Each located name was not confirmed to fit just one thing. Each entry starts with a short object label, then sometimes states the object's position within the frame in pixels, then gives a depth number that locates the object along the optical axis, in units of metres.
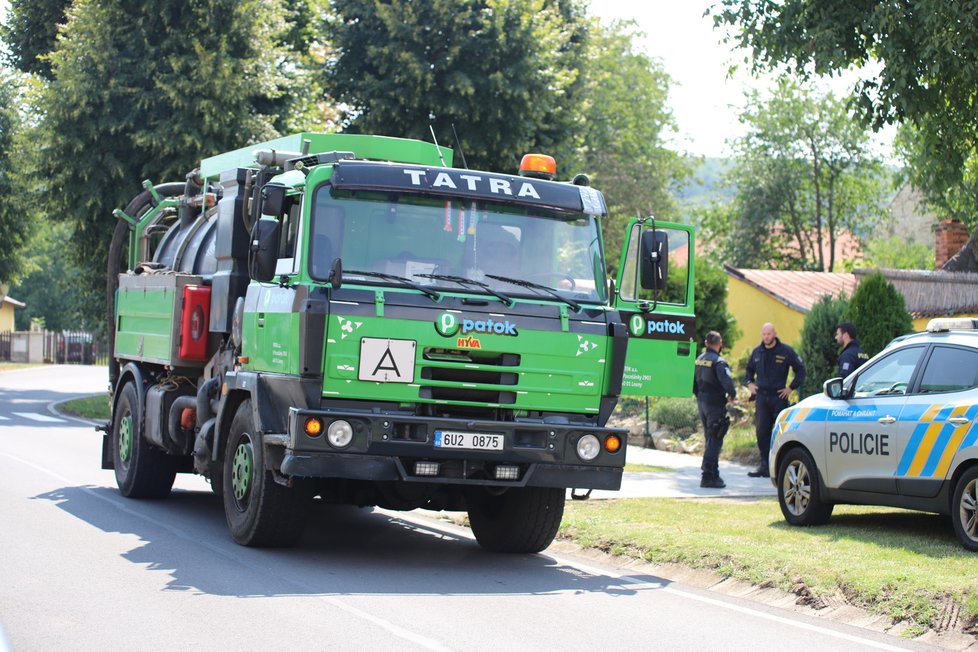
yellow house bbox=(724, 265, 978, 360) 31.91
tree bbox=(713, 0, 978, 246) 15.03
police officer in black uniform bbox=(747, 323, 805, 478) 16.05
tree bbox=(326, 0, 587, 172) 27.25
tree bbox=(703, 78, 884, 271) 54.38
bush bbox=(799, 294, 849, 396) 19.34
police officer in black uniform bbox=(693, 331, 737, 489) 15.60
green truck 9.31
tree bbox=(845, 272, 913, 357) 17.89
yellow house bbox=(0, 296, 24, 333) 82.25
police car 10.38
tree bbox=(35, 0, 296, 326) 27.23
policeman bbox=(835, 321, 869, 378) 14.86
